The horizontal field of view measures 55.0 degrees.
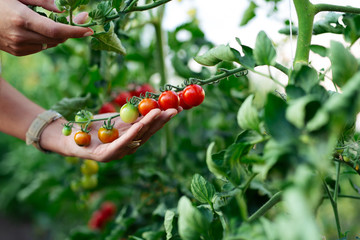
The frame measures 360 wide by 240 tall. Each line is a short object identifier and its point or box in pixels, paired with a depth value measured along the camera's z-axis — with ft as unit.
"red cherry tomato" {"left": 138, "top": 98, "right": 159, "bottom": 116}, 2.26
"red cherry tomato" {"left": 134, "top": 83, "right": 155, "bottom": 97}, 3.94
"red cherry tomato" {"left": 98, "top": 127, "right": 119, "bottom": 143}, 2.39
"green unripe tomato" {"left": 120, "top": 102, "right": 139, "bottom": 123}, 2.28
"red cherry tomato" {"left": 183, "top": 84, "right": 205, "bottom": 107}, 2.22
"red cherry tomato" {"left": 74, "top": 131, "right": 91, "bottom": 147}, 2.45
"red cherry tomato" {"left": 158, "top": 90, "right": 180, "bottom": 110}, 2.24
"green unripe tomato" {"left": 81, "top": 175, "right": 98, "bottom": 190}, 4.24
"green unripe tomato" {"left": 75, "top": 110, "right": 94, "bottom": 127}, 2.48
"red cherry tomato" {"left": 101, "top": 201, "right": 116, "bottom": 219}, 5.60
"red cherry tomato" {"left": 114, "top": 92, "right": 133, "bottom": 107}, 4.14
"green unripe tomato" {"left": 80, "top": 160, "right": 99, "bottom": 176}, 4.14
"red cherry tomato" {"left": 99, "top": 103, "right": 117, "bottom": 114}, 3.97
